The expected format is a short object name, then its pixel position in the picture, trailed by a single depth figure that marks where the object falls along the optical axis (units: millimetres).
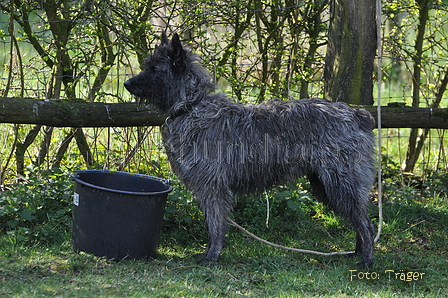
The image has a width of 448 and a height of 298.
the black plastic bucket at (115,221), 7848
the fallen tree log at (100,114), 8587
